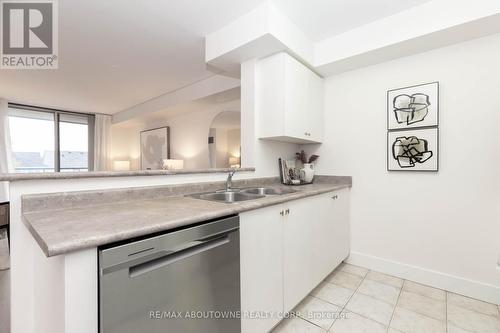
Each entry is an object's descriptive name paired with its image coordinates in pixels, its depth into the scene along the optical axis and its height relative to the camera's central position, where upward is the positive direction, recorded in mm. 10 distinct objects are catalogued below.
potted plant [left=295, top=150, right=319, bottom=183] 2439 -71
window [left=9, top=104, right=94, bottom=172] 4406 +548
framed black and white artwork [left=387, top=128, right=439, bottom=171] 1902 +128
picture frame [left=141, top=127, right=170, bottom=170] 4992 +407
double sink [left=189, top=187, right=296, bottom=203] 1691 -228
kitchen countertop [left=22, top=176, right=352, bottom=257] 676 -209
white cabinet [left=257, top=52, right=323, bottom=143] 1982 +600
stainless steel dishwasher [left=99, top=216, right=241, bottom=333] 696 -427
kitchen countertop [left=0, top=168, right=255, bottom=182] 967 -50
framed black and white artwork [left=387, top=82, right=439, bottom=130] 1896 +505
